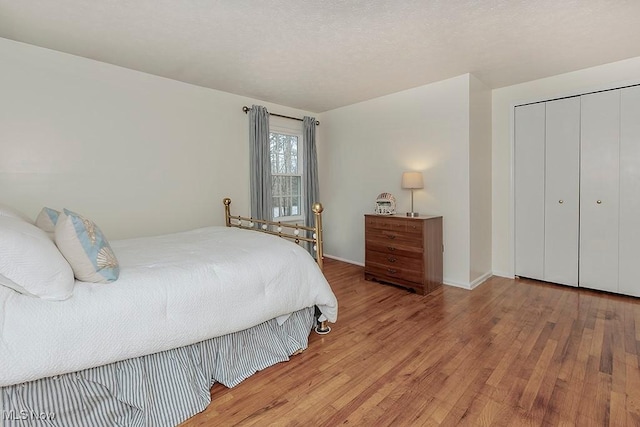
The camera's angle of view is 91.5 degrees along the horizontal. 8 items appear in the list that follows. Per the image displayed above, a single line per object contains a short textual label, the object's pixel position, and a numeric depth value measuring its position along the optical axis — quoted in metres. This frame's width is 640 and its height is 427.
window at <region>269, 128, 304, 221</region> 4.62
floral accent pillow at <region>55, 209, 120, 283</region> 1.46
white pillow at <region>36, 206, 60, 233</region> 1.87
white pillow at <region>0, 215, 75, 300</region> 1.24
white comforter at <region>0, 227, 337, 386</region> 1.23
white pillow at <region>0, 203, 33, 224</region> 1.75
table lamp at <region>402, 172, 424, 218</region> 3.73
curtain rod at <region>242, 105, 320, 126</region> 4.10
